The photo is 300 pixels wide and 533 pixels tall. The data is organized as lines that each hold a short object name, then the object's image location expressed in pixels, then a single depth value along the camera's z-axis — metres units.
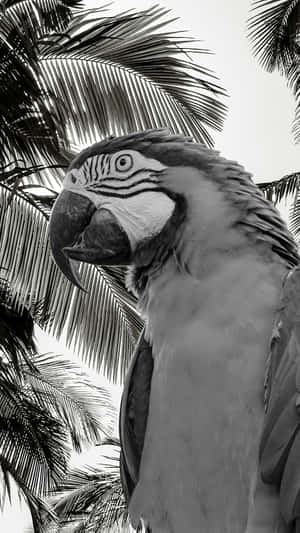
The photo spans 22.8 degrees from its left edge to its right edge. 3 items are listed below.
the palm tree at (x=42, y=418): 6.44
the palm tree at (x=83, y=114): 5.27
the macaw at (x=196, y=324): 1.38
